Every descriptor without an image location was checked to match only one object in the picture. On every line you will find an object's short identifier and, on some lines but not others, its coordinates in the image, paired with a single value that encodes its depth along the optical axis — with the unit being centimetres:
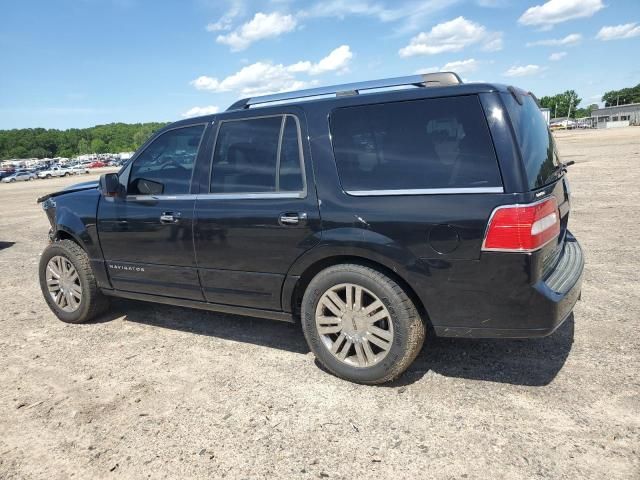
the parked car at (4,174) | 6384
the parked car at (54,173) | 6256
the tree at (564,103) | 14280
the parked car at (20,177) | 5929
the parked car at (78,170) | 6647
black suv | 274
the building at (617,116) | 9847
